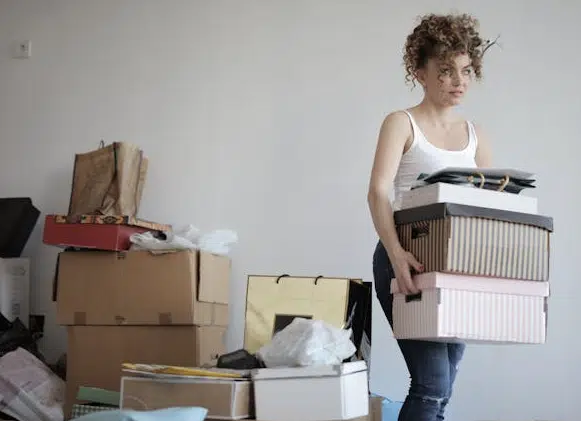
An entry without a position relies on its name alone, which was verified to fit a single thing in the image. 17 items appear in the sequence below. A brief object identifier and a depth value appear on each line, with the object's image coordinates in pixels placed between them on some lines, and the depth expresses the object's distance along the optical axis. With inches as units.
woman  65.9
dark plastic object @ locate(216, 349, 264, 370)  81.0
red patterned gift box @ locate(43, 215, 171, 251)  105.1
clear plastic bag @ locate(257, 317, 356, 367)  76.2
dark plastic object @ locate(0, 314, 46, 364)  111.6
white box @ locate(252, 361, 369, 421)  73.2
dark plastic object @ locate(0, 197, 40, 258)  121.7
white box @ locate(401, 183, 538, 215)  63.6
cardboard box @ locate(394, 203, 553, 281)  62.7
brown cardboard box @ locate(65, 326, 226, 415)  102.6
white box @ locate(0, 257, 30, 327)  118.0
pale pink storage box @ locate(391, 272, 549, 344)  62.6
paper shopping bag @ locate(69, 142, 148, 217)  111.5
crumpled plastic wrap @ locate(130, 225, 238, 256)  104.4
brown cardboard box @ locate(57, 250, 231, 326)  102.4
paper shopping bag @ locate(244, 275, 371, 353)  94.6
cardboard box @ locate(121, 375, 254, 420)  74.0
